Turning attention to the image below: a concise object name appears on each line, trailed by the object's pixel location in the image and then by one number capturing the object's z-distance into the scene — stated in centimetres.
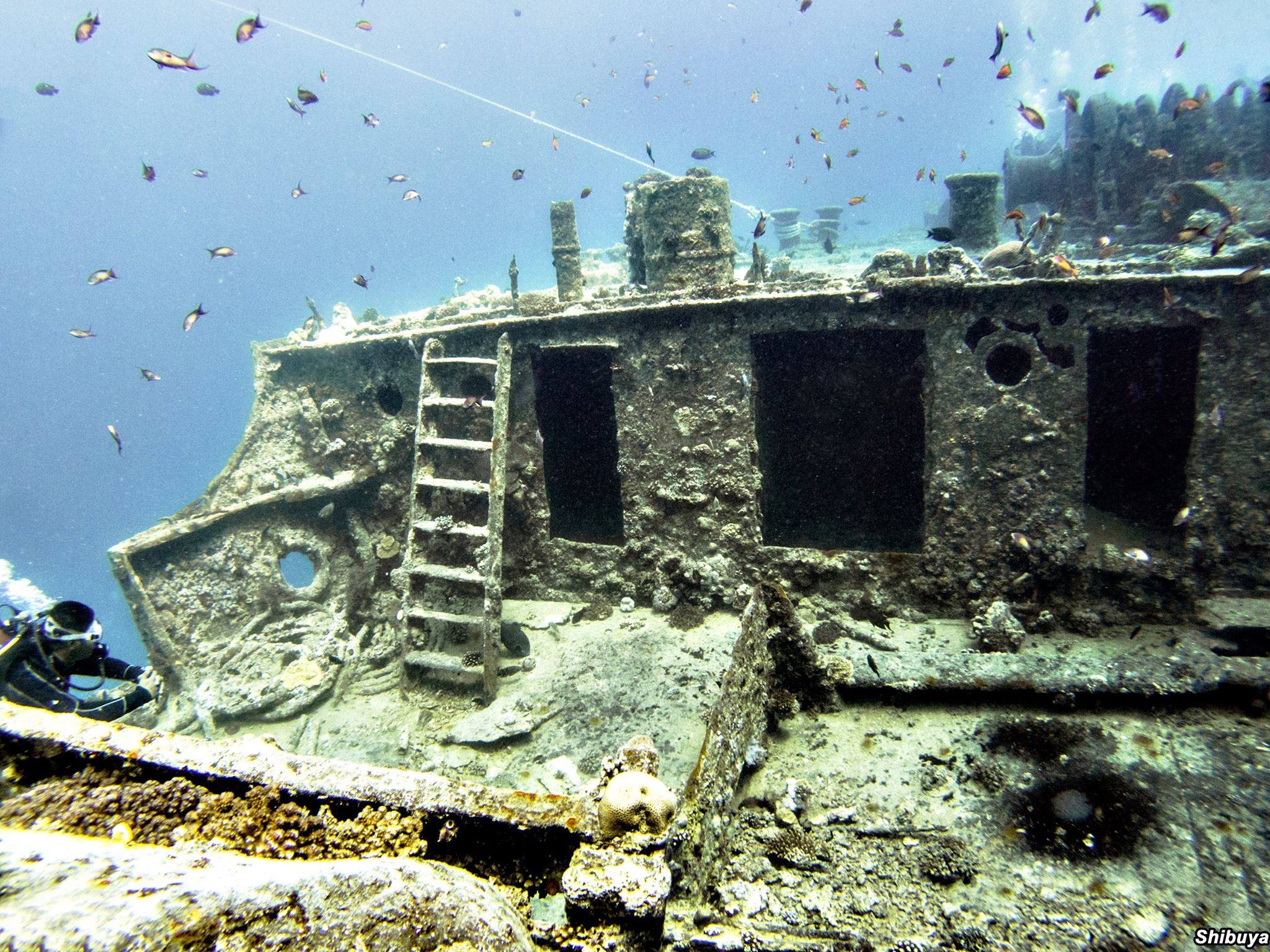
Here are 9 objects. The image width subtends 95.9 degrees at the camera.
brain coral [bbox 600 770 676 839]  200
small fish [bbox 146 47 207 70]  648
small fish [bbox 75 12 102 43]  705
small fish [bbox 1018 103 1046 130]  719
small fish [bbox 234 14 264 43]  688
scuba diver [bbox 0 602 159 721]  466
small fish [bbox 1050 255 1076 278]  516
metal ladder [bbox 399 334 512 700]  557
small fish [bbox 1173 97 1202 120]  781
